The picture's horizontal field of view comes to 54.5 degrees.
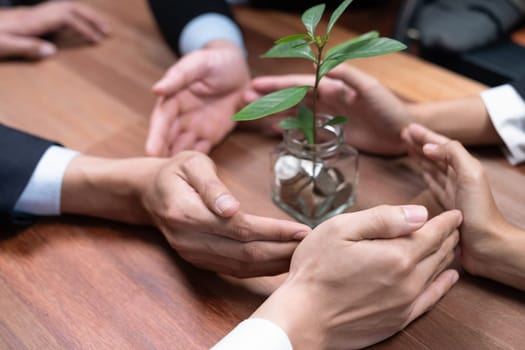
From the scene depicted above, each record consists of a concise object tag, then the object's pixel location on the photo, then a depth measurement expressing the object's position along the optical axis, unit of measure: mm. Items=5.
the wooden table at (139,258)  663
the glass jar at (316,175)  757
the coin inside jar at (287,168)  774
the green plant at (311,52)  620
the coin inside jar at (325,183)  759
